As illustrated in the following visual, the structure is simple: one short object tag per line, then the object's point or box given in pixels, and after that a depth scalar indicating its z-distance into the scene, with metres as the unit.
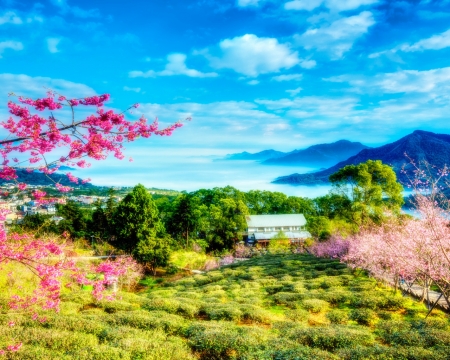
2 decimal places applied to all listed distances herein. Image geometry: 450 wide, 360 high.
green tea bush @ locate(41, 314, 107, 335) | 10.70
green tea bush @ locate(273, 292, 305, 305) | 18.11
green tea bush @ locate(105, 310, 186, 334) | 11.52
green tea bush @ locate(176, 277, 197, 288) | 28.45
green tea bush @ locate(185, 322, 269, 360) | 9.35
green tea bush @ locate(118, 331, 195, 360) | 8.58
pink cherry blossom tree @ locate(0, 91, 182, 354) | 5.90
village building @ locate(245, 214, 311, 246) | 63.00
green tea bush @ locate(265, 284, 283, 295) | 21.75
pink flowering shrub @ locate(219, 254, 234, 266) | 47.14
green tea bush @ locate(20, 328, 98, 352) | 9.17
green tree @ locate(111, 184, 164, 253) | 36.91
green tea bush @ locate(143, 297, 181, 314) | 14.78
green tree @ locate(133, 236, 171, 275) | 36.04
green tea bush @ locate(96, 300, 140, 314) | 15.15
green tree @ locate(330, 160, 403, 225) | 36.50
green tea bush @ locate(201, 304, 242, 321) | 13.75
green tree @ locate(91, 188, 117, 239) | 54.59
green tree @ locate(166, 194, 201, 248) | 52.38
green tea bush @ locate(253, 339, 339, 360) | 8.60
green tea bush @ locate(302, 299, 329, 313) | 15.95
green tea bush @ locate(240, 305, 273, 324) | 13.63
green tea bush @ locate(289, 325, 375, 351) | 10.02
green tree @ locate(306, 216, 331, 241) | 40.81
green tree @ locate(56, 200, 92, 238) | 55.56
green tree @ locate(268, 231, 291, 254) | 52.79
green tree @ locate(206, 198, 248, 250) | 53.12
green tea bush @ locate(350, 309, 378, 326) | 13.89
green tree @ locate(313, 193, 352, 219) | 39.31
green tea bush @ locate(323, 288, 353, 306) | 17.49
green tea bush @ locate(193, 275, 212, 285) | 29.17
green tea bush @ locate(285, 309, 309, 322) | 14.30
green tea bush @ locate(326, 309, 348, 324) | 14.06
